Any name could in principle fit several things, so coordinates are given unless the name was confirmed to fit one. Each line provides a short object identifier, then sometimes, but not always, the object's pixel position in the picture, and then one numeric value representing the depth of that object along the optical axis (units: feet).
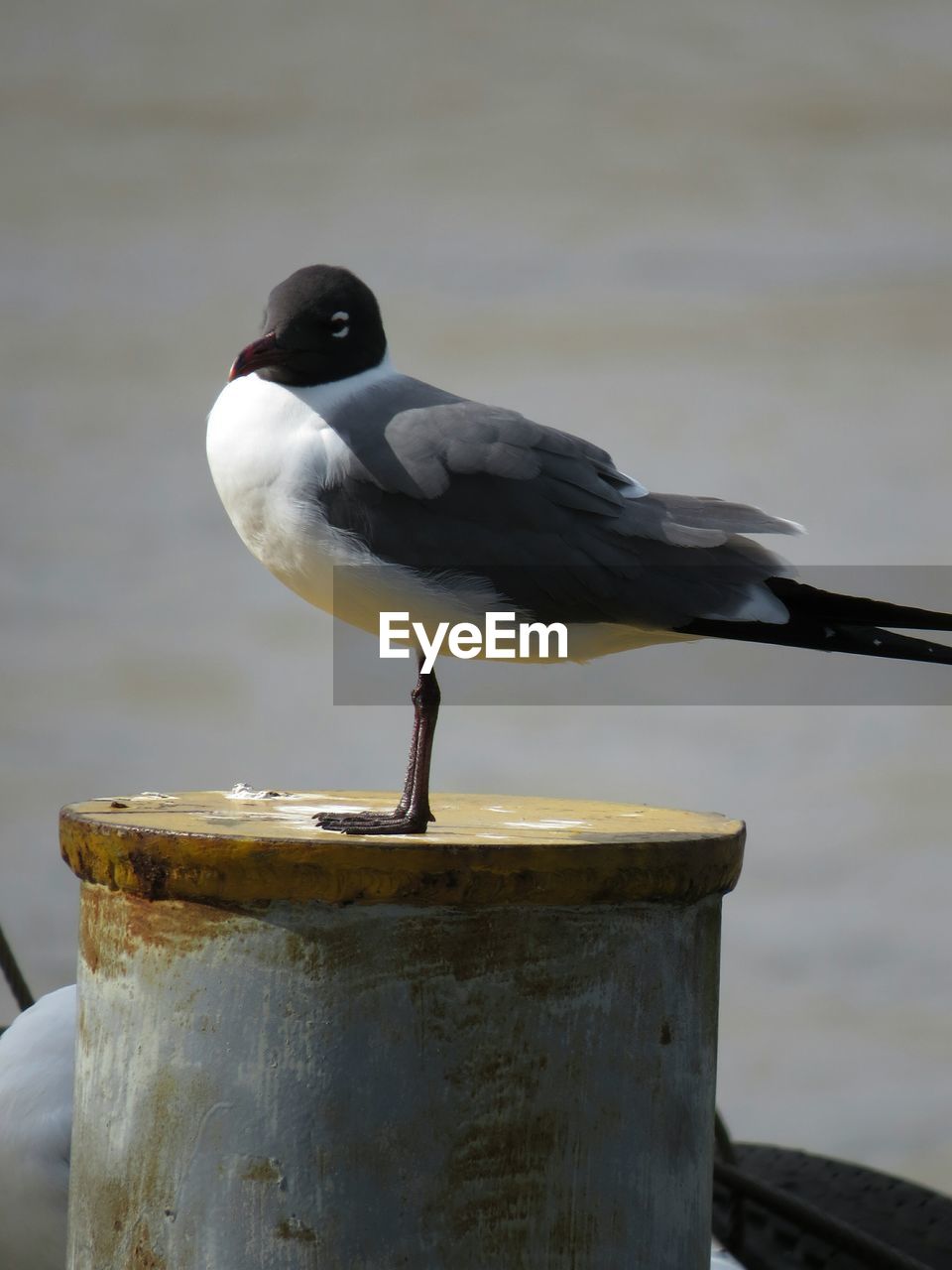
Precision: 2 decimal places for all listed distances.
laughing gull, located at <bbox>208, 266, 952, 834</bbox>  20.98
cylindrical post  20.74
